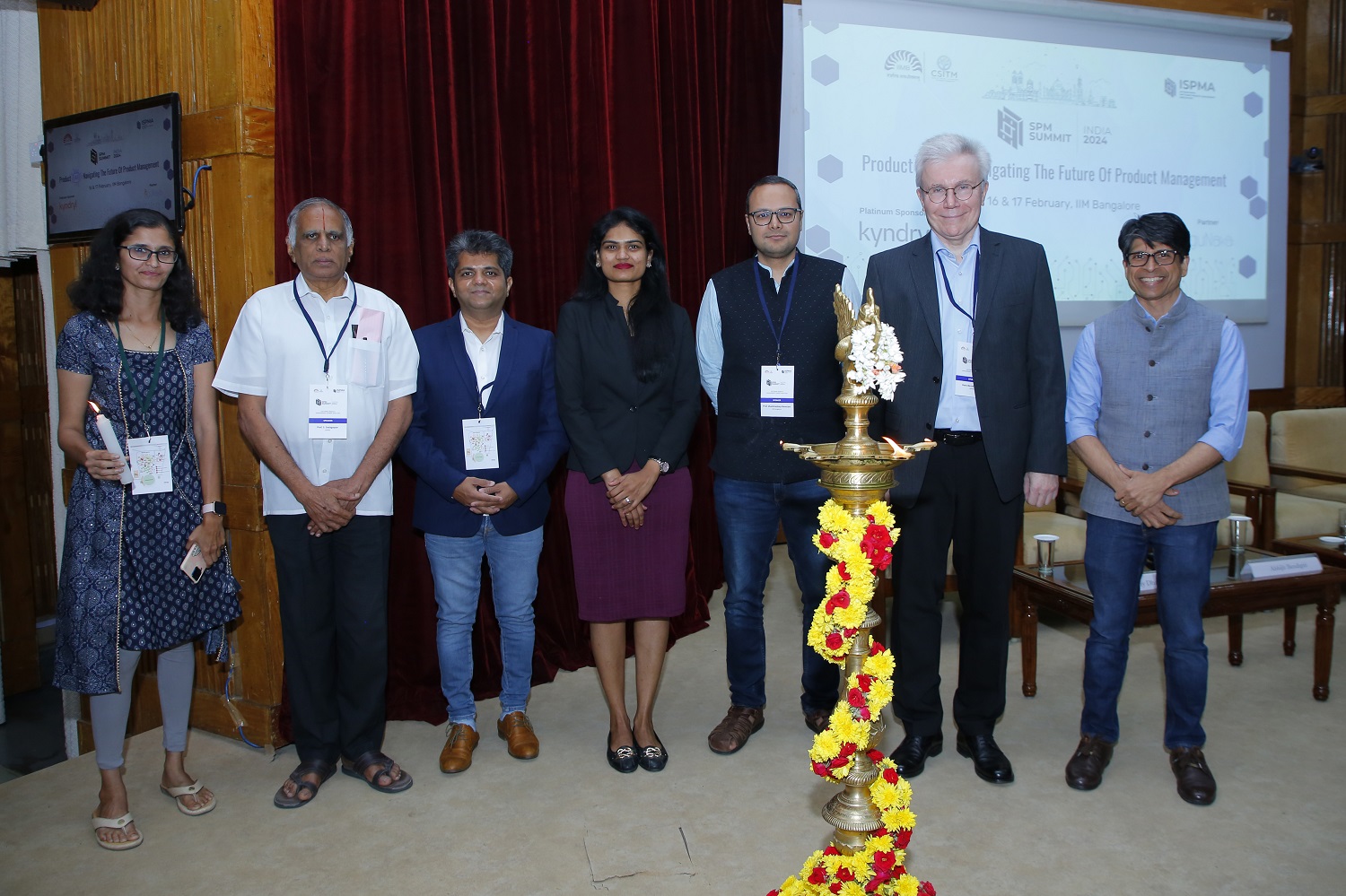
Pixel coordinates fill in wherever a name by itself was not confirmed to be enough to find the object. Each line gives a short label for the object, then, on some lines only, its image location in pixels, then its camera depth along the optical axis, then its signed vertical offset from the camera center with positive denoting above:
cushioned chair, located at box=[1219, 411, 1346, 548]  4.34 -0.60
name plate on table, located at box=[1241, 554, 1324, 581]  3.43 -0.67
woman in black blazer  2.74 -0.16
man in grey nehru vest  2.53 -0.19
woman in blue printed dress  2.43 -0.24
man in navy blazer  2.78 -0.20
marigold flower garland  1.57 -0.53
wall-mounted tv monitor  3.02 +0.77
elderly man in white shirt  2.58 -0.20
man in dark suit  2.54 -0.03
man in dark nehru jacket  2.76 -0.02
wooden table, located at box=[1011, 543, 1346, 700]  3.31 -0.76
